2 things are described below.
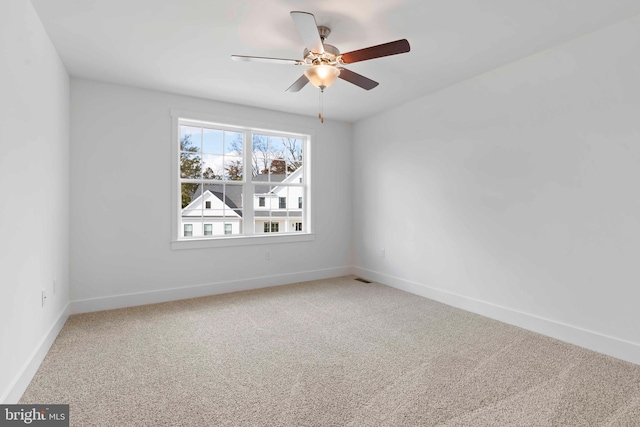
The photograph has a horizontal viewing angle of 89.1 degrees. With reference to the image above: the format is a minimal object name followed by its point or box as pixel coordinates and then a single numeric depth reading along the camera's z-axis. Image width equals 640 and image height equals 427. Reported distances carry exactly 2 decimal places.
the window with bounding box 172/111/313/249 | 4.12
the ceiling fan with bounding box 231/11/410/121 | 2.06
